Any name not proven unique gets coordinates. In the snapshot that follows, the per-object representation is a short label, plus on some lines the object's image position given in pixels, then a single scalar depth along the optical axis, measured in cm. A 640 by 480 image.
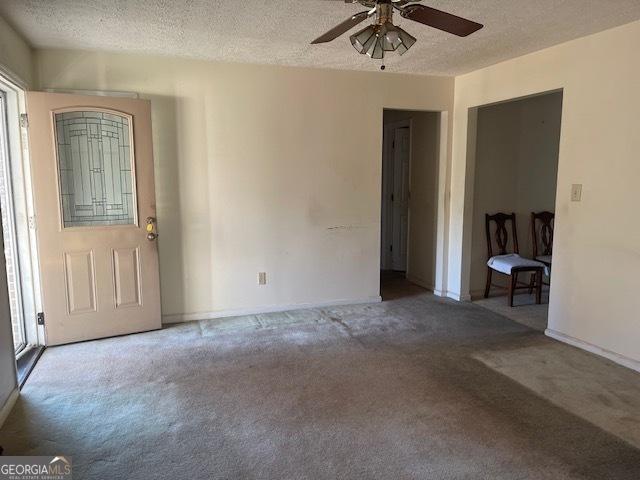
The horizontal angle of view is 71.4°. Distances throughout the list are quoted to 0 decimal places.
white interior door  582
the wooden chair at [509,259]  451
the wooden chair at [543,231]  511
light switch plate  345
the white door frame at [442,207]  484
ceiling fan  209
